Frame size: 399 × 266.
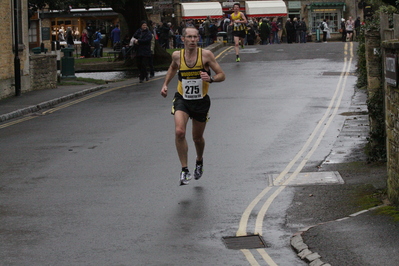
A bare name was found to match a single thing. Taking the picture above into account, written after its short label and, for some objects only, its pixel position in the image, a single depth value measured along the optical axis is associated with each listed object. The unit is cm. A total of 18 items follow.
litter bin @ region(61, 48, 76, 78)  2842
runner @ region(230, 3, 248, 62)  2869
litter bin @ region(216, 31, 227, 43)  4431
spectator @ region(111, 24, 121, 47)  4543
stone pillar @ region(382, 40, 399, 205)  866
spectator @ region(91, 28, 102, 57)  4469
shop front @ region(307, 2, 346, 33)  6925
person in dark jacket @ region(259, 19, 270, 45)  4550
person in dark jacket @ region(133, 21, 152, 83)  2505
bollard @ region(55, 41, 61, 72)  2790
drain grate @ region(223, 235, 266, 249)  748
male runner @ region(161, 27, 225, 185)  1005
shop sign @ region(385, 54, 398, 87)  859
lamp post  2290
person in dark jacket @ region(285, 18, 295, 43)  4856
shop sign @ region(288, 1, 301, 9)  7000
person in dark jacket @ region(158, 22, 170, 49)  4634
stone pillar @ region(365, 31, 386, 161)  1195
